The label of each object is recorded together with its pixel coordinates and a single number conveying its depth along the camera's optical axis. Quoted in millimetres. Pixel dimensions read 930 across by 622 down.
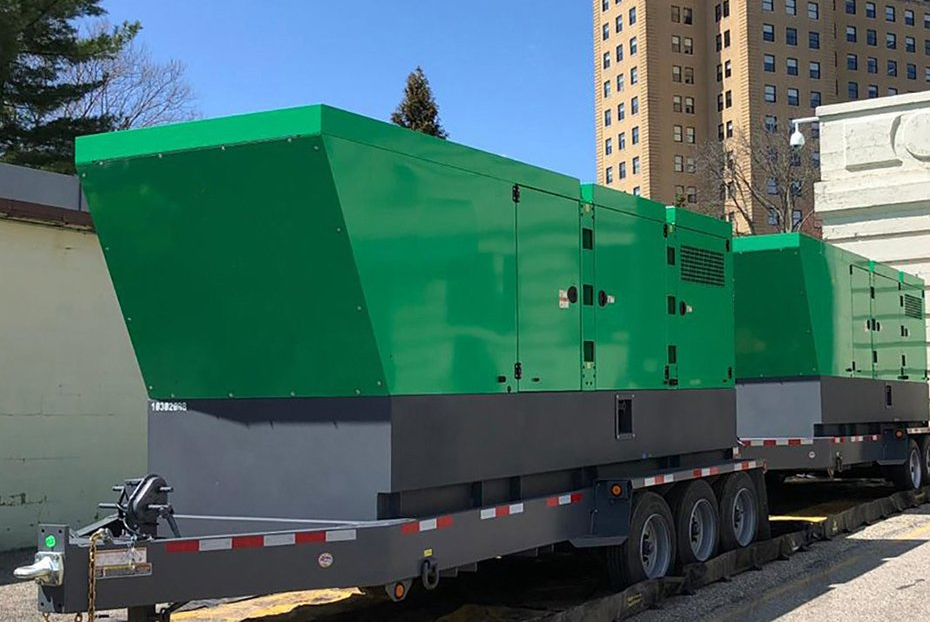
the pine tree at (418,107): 40219
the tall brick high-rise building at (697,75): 79875
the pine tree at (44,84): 26047
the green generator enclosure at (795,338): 12922
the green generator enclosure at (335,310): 6082
